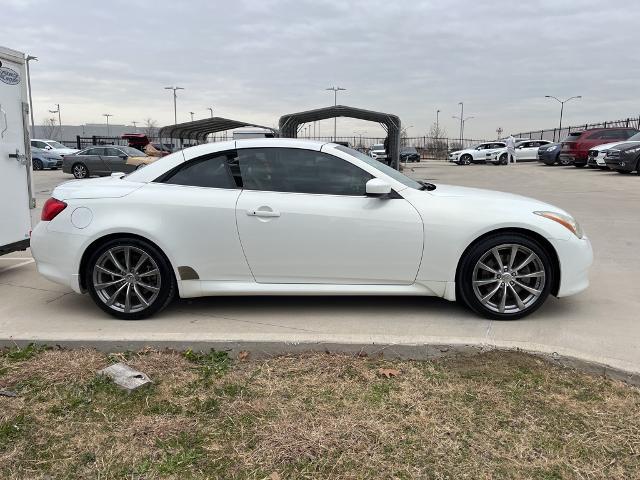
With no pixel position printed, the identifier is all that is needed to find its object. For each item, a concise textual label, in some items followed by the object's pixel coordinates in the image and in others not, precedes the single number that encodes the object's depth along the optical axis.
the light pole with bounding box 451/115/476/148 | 69.38
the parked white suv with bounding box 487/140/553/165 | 35.47
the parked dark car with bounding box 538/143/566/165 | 28.06
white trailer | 5.48
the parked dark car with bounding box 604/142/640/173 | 18.92
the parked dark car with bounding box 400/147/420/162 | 46.31
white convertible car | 4.22
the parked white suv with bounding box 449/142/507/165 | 36.72
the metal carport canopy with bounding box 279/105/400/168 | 22.34
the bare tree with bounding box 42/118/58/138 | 84.20
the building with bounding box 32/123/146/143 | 85.25
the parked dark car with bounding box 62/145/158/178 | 22.73
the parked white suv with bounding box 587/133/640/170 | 20.99
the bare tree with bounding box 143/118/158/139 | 71.03
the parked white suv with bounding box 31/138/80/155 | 29.11
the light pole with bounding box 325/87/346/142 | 56.97
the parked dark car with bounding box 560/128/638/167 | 24.62
